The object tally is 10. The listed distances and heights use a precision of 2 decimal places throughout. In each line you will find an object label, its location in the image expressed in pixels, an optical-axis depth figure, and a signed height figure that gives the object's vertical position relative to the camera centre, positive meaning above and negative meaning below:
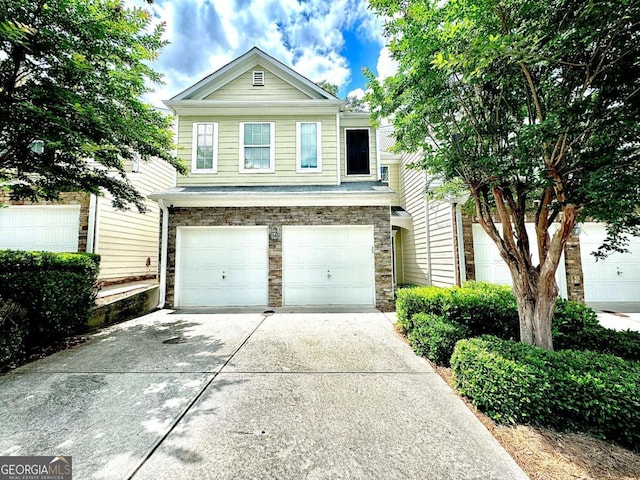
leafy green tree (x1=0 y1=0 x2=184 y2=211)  3.82 +2.79
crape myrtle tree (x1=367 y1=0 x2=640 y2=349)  2.65 +1.90
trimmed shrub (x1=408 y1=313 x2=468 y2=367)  3.97 -1.20
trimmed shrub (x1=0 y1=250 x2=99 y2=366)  4.35 -0.51
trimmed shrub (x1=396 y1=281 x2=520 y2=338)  4.56 -0.90
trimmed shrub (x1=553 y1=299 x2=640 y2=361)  3.74 -1.15
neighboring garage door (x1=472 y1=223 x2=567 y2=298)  7.57 -0.21
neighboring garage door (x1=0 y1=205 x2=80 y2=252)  7.95 +1.01
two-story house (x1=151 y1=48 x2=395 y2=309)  7.71 +1.08
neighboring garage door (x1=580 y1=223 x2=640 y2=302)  7.85 -0.57
